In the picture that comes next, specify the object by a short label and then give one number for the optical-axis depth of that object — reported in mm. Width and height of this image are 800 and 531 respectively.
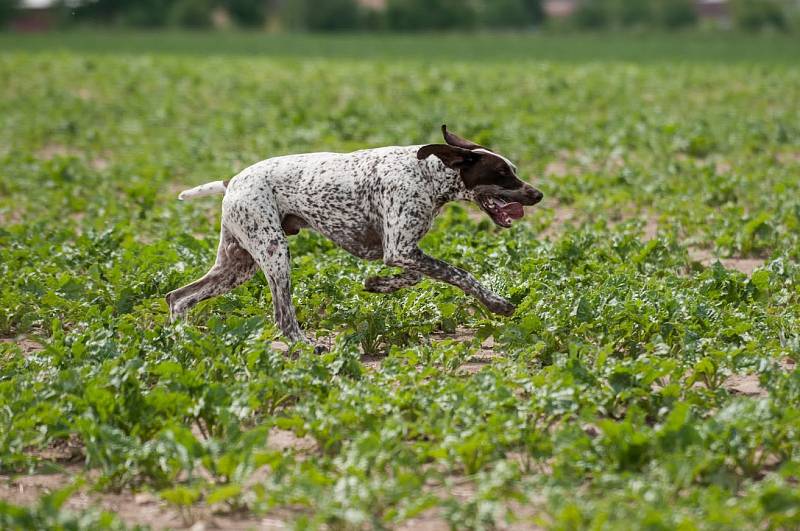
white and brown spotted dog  13406
